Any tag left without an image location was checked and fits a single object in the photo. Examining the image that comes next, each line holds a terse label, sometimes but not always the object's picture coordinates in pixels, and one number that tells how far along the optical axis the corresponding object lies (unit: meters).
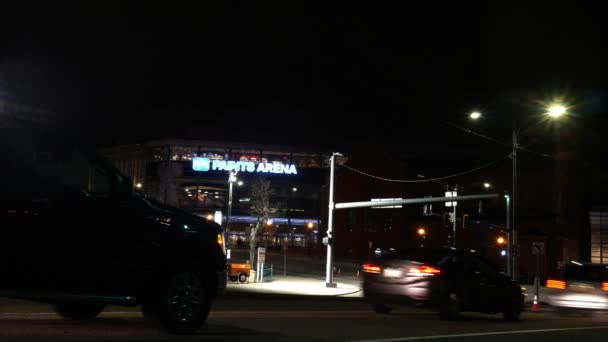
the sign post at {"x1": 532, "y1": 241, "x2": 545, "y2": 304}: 32.34
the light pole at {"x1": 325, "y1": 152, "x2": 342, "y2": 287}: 41.02
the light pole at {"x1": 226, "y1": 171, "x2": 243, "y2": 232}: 44.37
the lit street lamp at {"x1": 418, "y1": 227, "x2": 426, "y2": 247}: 74.70
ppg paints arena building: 94.81
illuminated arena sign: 94.31
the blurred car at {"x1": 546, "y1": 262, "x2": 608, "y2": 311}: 19.25
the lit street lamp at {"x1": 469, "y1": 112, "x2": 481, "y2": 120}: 29.46
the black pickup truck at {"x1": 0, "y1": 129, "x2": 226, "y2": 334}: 6.75
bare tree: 78.19
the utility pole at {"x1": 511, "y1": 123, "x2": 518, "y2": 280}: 31.80
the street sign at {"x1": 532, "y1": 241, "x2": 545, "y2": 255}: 32.34
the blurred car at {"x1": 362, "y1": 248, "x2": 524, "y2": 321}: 12.98
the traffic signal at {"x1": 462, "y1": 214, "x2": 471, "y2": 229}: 40.53
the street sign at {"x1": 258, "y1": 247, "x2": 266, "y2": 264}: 40.27
